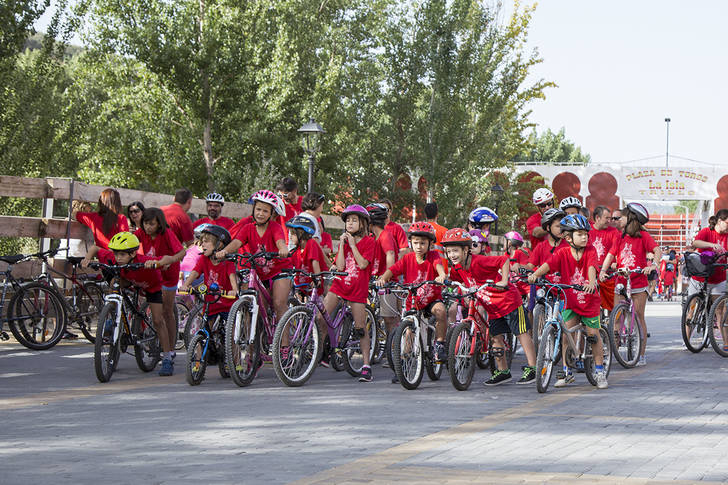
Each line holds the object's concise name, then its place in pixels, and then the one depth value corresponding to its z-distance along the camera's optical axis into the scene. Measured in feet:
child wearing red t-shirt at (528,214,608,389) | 33.53
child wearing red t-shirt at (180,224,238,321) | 33.19
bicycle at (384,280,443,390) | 31.40
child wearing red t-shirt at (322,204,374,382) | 34.50
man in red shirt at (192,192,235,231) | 44.34
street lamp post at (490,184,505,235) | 106.73
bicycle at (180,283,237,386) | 31.55
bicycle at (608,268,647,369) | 39.78
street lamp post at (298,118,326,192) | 72.15
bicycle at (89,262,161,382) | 31.76
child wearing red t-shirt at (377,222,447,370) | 34.04
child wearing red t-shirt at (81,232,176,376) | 33.35
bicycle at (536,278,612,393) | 31.99
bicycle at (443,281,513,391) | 31.60
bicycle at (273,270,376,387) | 31.73
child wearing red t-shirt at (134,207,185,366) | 35.19
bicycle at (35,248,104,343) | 40.96
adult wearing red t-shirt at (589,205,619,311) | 40.88
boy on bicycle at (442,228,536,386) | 33.40
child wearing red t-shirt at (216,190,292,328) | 34.58
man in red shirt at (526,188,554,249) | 41.52
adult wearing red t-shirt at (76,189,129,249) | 40.96
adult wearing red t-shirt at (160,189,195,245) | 39.86
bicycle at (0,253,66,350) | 39.37
